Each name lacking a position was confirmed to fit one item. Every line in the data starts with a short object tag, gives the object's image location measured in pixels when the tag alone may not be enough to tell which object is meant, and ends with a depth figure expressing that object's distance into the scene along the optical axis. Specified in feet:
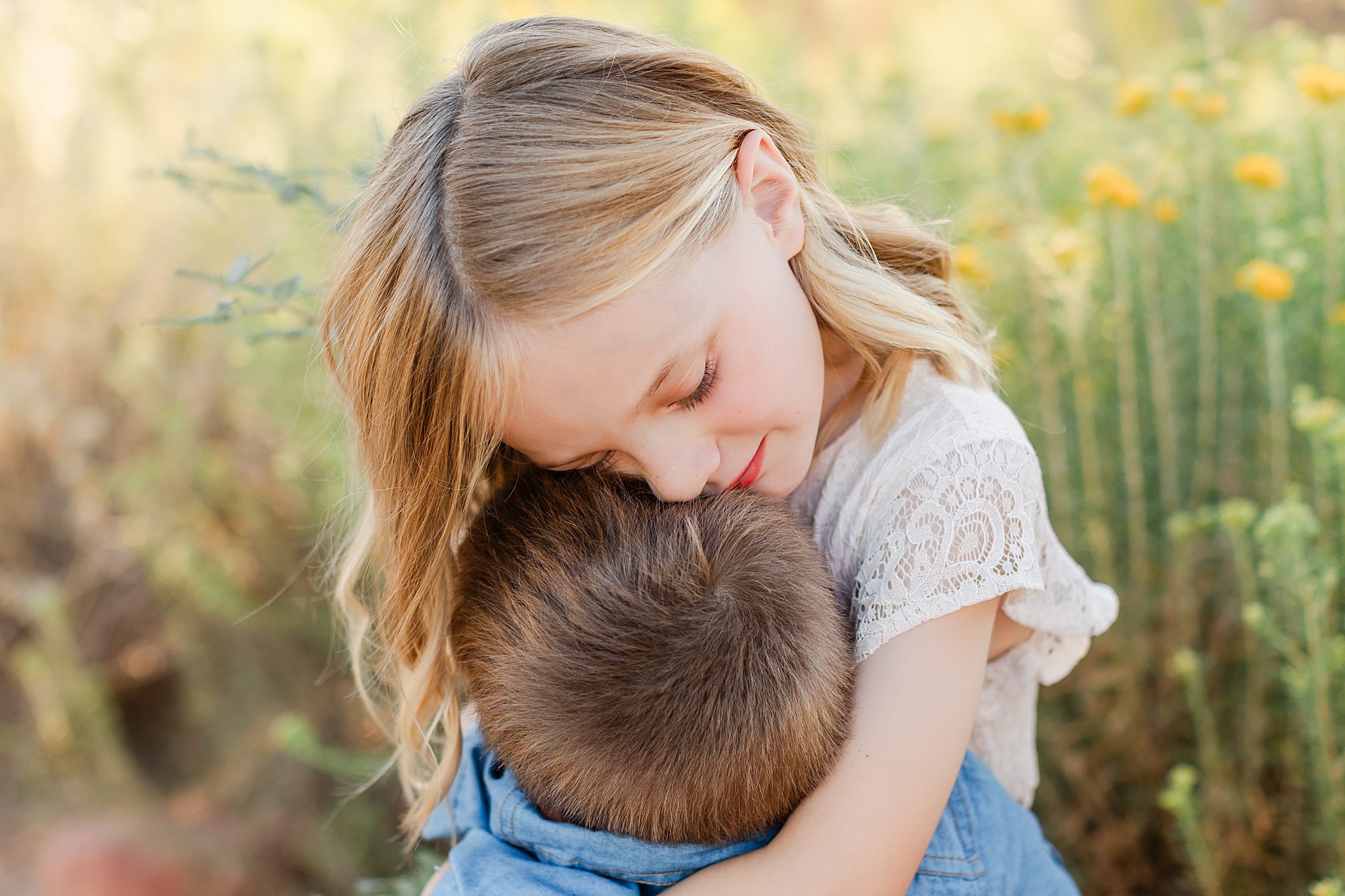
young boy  2.89
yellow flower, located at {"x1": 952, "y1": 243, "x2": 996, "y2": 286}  5.51
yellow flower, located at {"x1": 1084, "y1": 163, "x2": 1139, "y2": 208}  5.15
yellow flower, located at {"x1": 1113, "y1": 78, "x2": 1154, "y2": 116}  5.61
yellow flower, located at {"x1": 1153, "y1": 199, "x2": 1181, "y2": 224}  5.77
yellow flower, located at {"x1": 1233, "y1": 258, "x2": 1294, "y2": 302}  4.75
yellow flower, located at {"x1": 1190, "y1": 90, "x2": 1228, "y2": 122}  5.52
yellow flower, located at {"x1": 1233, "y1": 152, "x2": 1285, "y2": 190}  5.12
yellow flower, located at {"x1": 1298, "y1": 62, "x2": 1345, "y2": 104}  5.14
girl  3.17
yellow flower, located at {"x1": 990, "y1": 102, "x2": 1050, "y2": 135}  5.34
